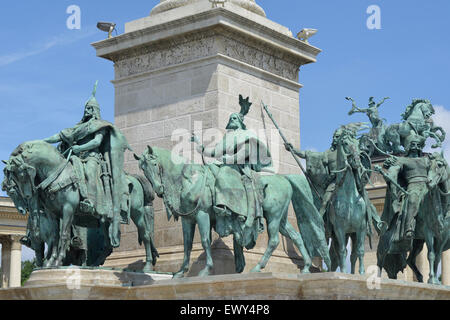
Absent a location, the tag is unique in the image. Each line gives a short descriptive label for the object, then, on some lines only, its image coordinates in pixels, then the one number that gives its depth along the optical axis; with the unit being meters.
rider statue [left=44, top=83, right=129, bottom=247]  17.94
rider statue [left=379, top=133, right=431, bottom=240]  20.14
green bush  74.41
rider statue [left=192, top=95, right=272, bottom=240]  17.42
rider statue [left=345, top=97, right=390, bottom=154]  34.94
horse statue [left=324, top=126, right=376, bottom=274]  17.83
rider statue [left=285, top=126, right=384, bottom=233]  17.92
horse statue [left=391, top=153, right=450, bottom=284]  20.06
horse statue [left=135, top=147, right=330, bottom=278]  17.39
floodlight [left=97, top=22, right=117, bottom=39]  22.22
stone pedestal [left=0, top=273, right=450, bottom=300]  15.72
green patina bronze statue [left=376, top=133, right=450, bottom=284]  20.11
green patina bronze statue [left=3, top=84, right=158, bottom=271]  17.59
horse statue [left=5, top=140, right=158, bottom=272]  17.48
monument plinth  20.41
